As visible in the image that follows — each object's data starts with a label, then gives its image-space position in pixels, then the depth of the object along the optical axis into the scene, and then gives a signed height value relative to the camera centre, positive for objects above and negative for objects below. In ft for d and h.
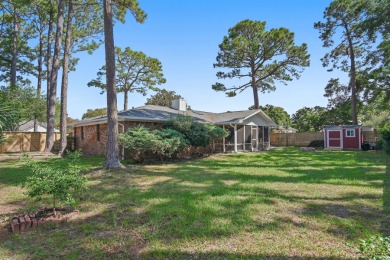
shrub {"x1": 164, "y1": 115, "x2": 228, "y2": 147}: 45.88 +1.61
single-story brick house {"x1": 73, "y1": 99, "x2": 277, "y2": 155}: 49.21 +3.03
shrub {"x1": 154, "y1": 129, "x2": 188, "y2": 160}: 39.04 -0.50
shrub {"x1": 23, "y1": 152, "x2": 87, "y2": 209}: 14.51 -2.41
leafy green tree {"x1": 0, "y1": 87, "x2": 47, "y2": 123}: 70.85 +10.52
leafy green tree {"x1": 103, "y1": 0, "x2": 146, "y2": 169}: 32.71 +5.62
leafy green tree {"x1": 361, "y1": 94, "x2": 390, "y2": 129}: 78.21 +10.72
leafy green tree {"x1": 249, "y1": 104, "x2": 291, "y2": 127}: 120.57 +11.50
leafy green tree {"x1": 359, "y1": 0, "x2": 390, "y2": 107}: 52.25 +23.15
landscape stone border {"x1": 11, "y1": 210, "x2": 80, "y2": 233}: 13.67 -4.53
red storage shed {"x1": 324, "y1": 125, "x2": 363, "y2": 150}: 70.59 +0.55
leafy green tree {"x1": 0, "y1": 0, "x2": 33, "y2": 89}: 72.49 +29.12
